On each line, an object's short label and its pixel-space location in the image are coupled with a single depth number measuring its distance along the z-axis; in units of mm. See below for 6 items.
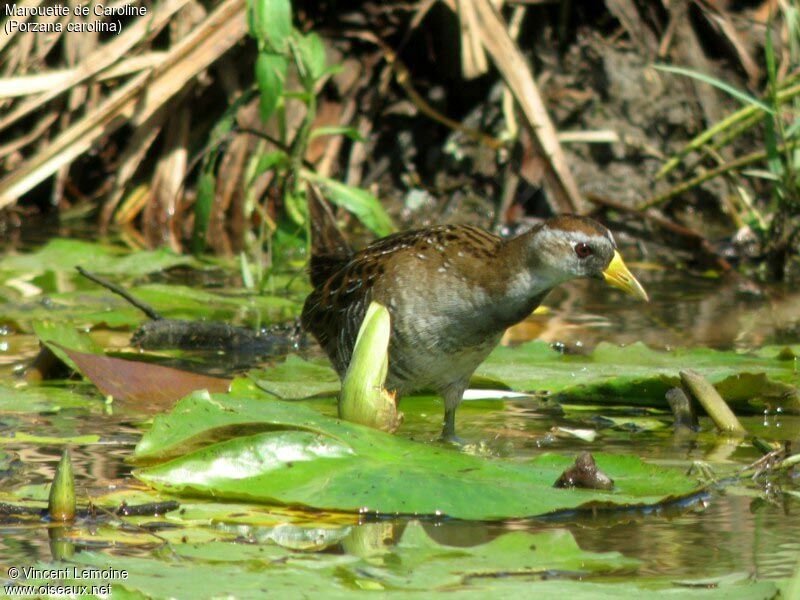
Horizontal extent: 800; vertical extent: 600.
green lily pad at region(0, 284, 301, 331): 10594
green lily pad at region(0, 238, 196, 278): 12664
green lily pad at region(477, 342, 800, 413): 8187
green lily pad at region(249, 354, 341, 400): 8531
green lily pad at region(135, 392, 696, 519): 5875
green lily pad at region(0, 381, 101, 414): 7934
